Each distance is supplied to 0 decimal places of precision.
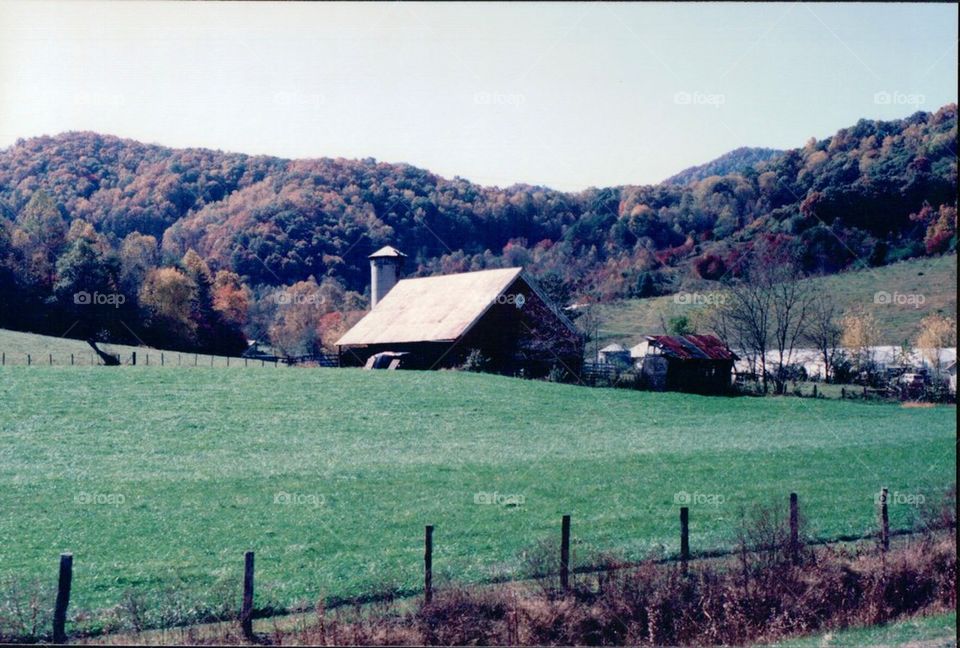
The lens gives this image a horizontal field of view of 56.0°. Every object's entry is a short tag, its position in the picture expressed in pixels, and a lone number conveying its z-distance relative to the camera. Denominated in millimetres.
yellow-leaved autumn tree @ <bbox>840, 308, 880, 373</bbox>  59688
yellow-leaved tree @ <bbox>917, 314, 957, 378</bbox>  55094
